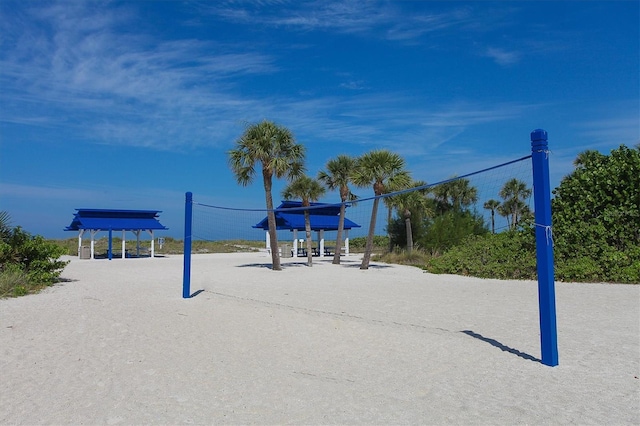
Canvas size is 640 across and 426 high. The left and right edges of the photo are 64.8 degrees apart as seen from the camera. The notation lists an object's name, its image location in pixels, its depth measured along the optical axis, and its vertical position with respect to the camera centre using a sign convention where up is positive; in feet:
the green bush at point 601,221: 42.93 +1.91
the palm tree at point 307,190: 72.43 +7.85
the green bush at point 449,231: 79.46 +2.01
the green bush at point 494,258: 48.08 -1.58
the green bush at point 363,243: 126.07 +0.15
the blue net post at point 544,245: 16.76 -0.10
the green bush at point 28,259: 38.34 -1.04
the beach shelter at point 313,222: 99.71 +4.44
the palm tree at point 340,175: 69.26 +9.49
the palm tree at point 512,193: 120.26 +12.00
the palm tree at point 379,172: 61.41 +8.79
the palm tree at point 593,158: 50.44 +8.50
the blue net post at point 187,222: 35.99 +1.61
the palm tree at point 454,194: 107.65 +10.49
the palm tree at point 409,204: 68.33 +5.82
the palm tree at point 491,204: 127.29 +10.11
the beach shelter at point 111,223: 92.12 +4.36
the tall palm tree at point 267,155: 58.49 +10.56
